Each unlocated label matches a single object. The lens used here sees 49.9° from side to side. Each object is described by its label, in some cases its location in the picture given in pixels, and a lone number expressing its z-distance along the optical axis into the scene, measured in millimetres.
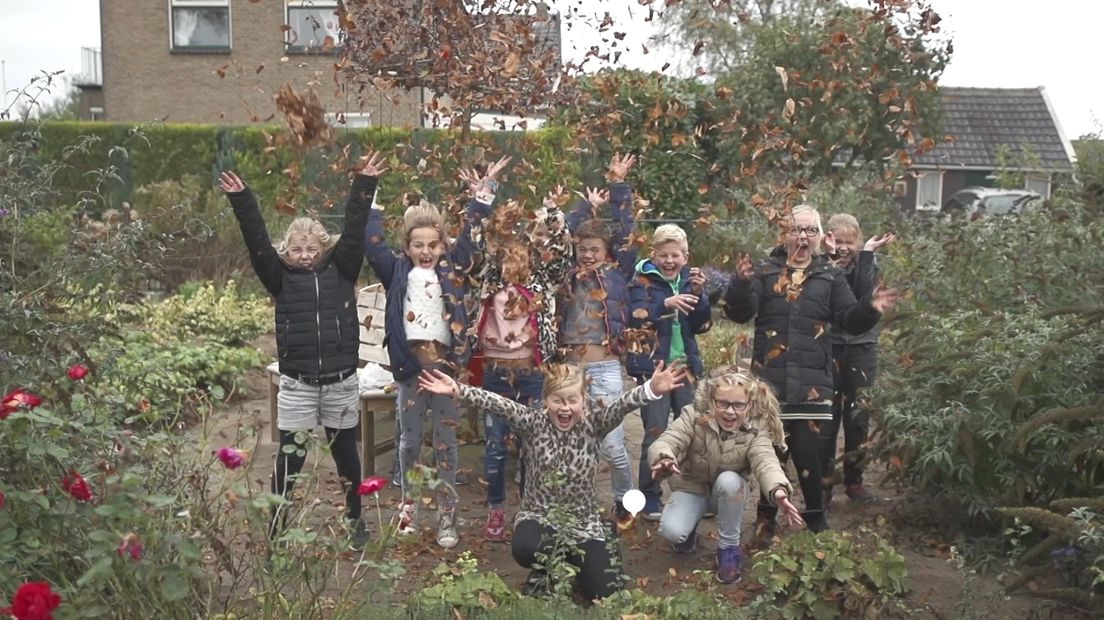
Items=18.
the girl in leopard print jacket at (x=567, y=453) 4602
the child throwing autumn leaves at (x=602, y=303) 5602
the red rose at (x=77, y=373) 3790
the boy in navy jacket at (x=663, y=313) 5801
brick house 23547
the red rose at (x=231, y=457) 2994
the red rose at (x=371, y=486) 3457
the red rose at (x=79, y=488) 3201
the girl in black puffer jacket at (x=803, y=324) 5387
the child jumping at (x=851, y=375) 5922
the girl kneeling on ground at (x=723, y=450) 4926
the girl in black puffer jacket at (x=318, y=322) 5164
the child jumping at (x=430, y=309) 5441
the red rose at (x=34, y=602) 2572
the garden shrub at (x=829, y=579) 4242
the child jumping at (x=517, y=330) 5508
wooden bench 6602
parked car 23078
